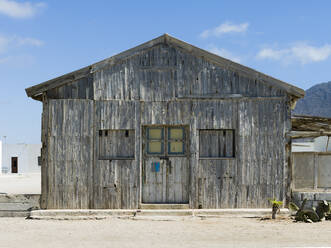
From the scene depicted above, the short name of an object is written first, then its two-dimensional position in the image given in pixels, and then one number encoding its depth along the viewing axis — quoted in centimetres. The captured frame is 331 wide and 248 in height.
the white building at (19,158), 5381
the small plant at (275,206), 1246
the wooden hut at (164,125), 1338
